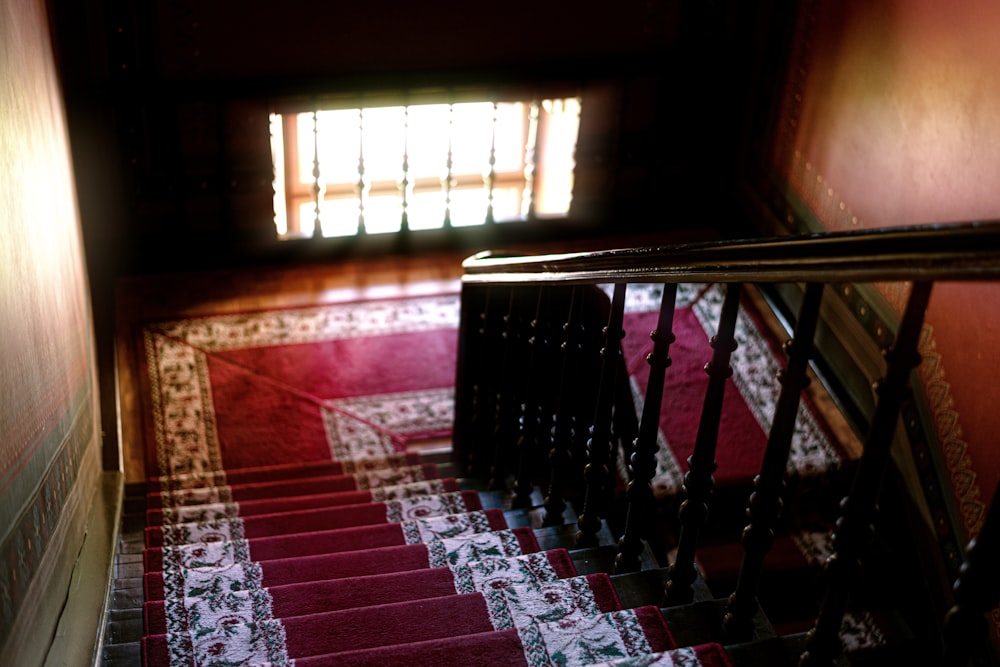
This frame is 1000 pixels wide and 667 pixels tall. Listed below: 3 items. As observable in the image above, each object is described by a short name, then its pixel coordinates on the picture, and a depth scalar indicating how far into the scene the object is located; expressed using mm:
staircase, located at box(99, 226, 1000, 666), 1519
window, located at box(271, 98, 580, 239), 7402
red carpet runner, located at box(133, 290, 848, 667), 1936
